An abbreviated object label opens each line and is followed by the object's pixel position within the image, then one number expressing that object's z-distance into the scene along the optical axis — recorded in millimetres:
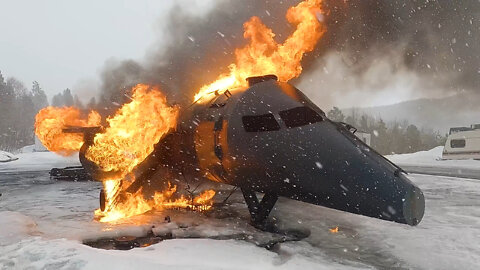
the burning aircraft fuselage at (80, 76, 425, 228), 6691
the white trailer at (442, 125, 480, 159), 34625
